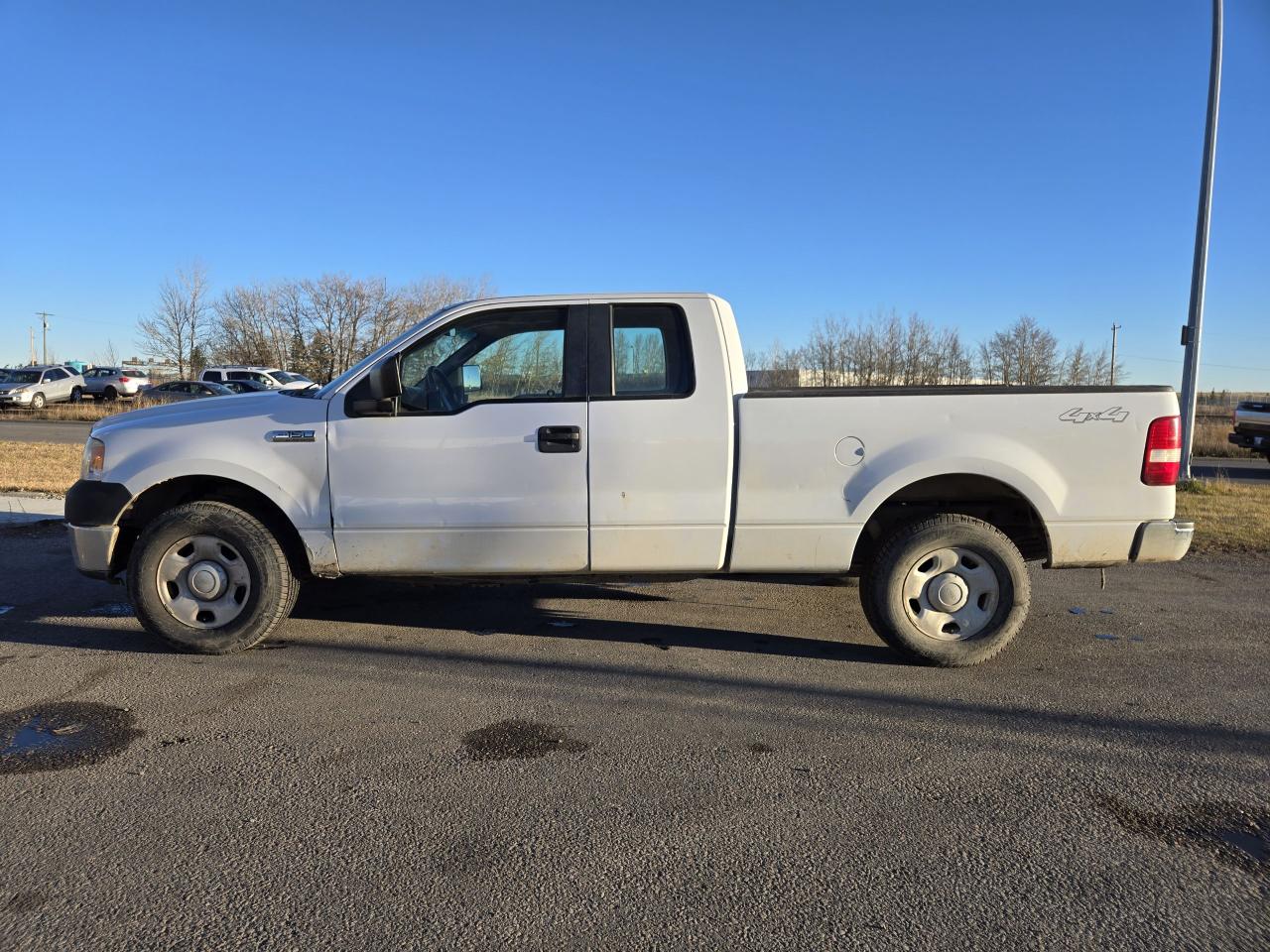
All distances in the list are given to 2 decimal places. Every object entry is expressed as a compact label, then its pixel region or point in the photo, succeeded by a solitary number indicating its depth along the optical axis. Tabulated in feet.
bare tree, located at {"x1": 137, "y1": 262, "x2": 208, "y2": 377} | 143.23
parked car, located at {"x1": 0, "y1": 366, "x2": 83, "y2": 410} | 106.01
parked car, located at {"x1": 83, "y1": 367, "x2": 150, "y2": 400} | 124.67
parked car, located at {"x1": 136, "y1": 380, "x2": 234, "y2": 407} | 91.86
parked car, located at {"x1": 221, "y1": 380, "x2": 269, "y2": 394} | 94.22
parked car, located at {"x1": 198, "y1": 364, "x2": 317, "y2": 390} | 105.29
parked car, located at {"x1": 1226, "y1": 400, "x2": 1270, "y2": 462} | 67.05
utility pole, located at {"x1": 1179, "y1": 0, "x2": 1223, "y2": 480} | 39.47
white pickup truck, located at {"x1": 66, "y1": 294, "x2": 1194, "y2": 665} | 15.05
